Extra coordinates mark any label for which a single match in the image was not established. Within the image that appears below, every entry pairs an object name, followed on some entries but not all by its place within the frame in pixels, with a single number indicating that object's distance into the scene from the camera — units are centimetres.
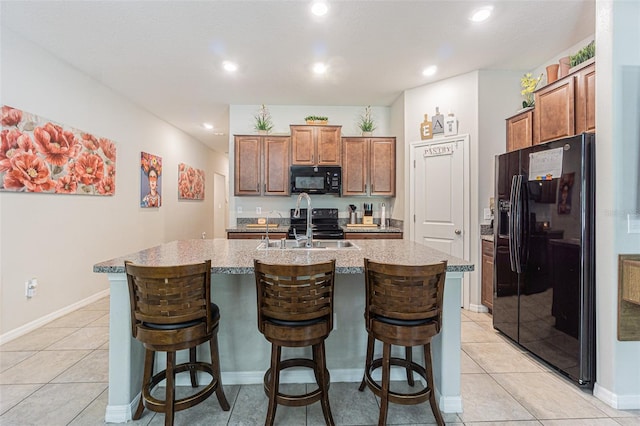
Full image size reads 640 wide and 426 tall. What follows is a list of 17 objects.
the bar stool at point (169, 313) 151
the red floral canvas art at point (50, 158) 275
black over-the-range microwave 440
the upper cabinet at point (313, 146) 443
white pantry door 363
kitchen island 174
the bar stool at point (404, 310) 154
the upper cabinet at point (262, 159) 446
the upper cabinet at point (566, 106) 235
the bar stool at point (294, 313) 155
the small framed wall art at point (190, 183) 623
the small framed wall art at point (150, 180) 489
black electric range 433
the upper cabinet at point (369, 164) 451
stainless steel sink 249
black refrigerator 205
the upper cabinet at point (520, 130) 304
